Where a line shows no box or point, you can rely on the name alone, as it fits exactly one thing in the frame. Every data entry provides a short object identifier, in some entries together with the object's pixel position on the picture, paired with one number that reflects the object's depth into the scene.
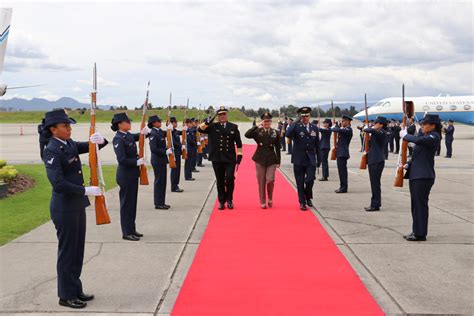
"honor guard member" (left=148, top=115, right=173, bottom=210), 9.39
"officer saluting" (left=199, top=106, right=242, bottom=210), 9.38
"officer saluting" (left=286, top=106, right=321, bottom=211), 9.44
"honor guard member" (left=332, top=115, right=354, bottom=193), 11.60
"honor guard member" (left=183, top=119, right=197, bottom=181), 14.28
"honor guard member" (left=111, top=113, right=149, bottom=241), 6.93
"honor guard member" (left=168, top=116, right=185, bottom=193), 11.83
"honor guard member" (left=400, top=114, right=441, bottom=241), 6.91
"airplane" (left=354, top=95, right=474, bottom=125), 37.94
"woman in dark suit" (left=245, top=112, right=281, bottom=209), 9.55
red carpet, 4.45
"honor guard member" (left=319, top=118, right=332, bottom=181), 14.18
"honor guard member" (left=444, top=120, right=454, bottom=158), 22.88
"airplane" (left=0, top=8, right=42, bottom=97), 18.80
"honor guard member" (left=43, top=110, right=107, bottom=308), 4.38
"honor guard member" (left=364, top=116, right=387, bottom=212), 9.37
